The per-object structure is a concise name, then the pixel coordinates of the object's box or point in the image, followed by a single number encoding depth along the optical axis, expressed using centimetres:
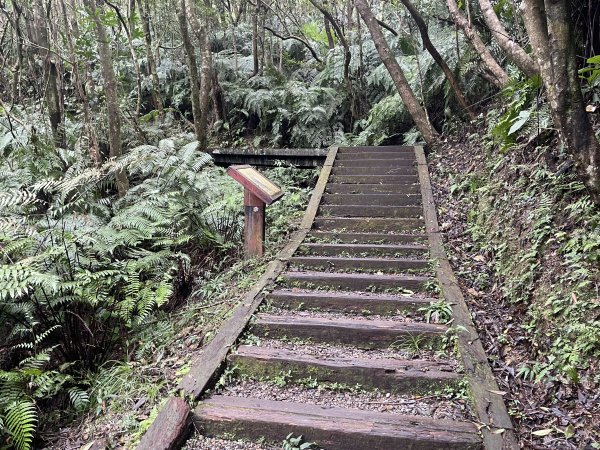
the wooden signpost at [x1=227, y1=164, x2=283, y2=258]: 473
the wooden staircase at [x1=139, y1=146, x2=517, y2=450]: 245
